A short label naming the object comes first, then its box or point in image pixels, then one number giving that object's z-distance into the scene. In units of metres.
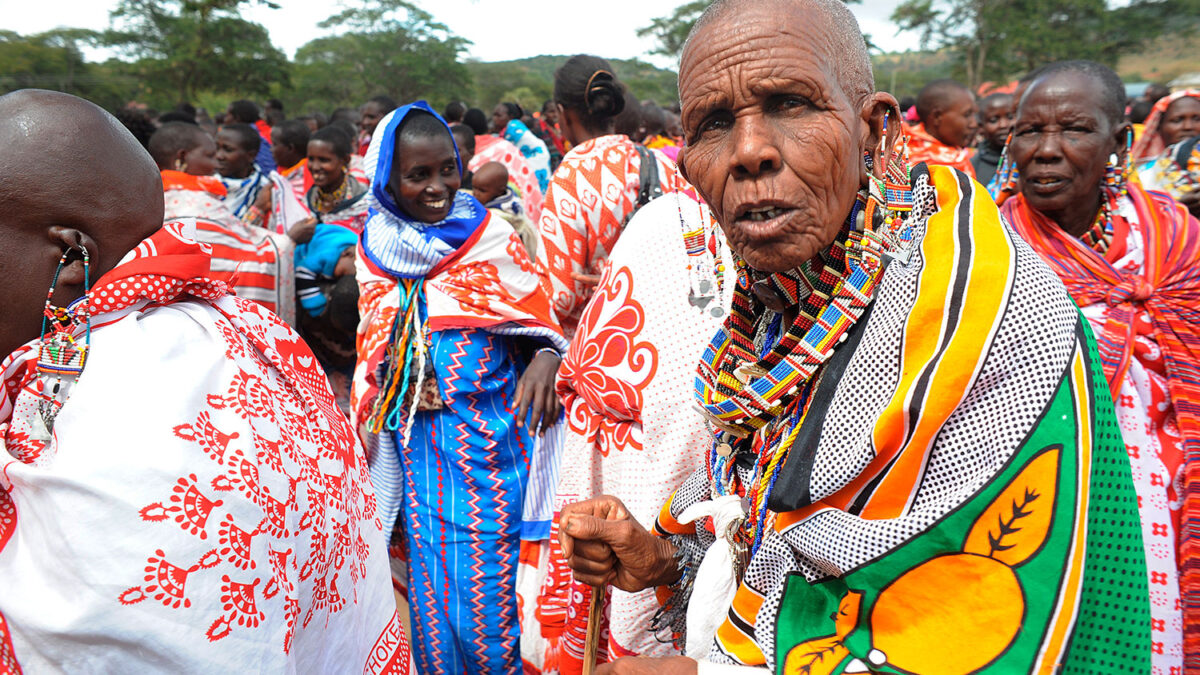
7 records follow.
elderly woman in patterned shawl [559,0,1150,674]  1.03
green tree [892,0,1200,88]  32.03
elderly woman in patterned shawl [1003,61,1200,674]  2.00
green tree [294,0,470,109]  36.19
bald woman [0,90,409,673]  1.18
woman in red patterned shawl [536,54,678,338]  3.13
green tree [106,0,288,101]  23.66
